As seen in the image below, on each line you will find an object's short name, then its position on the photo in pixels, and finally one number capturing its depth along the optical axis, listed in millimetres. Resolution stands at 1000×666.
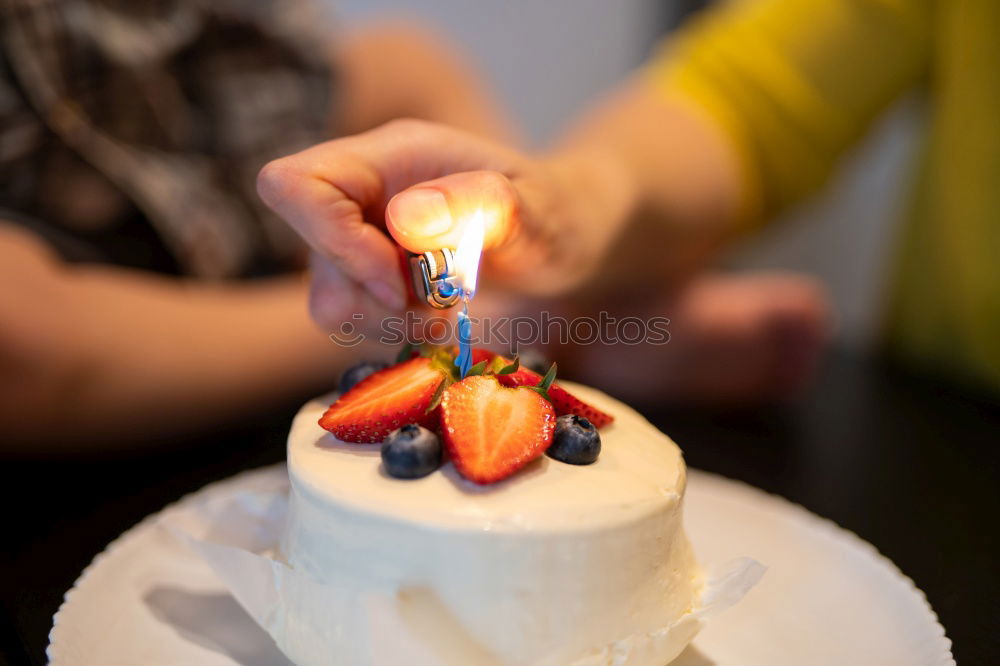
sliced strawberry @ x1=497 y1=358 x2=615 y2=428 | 334
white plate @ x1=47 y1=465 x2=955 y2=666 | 320
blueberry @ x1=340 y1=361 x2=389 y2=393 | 350
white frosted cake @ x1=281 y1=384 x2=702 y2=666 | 292
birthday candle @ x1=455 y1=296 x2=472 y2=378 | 322
